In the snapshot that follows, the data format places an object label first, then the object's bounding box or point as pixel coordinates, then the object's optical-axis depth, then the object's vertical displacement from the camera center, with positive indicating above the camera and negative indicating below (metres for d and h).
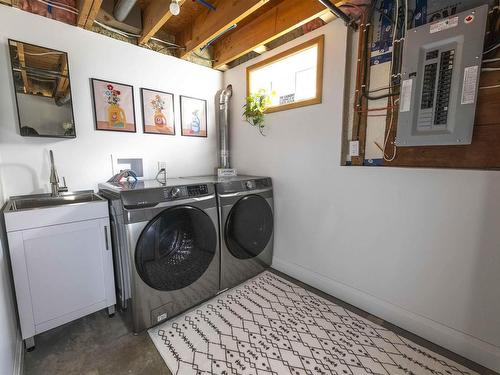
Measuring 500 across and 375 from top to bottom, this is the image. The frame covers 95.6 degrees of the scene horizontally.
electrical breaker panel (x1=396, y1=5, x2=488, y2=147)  1.21 +0.44
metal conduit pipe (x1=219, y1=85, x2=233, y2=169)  2.63 +0.38
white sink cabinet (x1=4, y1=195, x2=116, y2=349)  1.32 -0.66
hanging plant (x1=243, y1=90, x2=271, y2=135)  2.28 +0.53
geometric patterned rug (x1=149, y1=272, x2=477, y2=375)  1.31 -1.20
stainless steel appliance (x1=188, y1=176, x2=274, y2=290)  1.92 -0.63
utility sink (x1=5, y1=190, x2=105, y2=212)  1.63 -0.30
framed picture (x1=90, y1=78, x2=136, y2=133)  1.94 +0.47
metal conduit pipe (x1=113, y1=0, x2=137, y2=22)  1.73 +1.18
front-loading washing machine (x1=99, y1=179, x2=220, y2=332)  1.44 -0.61
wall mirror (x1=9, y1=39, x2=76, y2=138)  1.61 +0.51
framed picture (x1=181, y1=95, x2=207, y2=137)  2.49 +0.47
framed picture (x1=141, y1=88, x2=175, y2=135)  2.21 +0.47
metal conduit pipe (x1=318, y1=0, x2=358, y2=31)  1.45 +0.99
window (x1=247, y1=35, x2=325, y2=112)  1.94 +0.80
